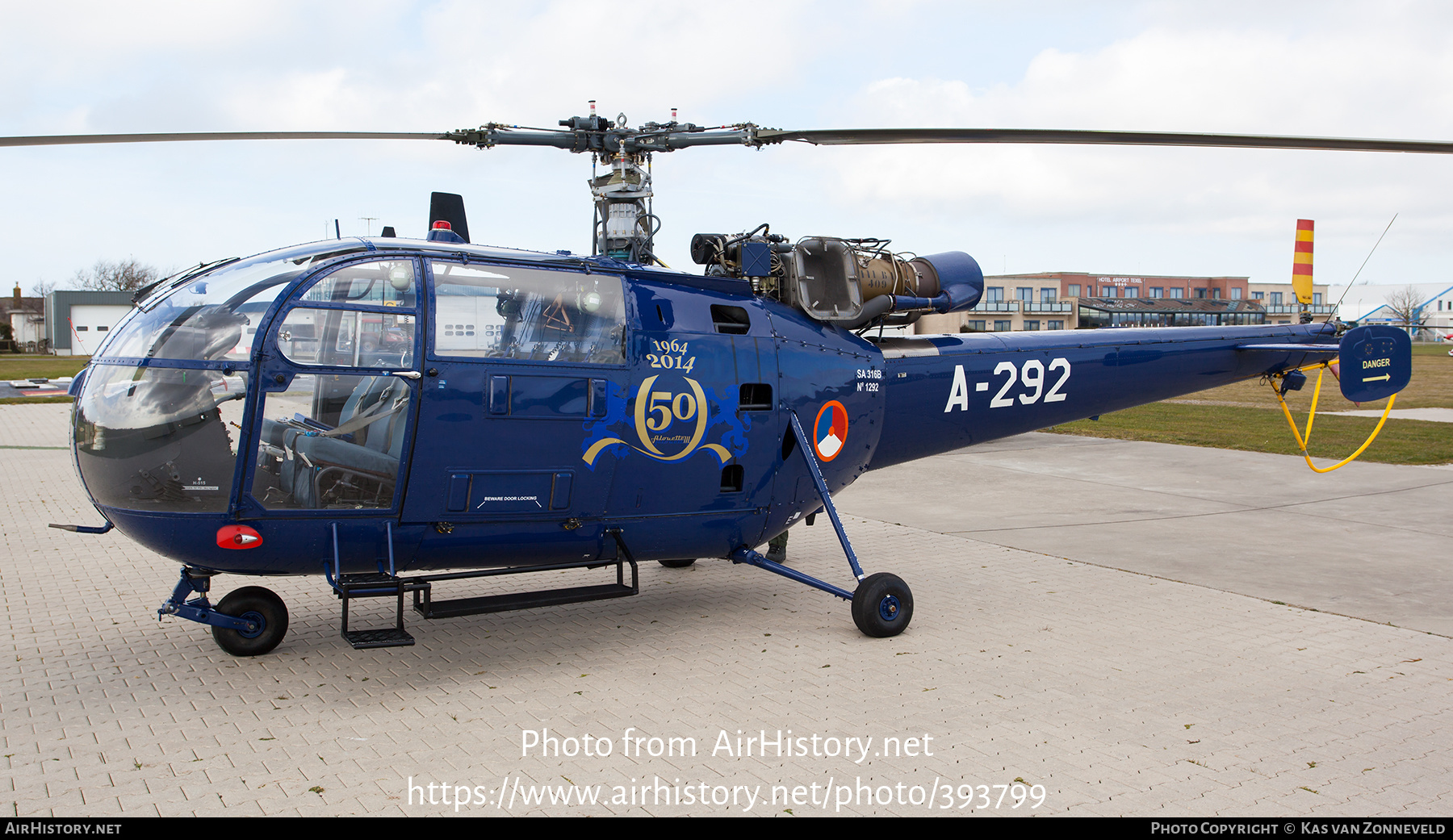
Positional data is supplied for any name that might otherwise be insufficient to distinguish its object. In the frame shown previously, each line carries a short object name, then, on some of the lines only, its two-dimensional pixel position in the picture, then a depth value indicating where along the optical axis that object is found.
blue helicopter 5.54
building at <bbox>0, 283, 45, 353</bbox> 75.69
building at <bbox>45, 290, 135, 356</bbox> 69.56
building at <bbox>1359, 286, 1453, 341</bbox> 101.94
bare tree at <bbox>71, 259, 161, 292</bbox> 83.07
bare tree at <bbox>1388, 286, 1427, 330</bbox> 95.94
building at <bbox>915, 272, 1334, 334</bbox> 70.88
